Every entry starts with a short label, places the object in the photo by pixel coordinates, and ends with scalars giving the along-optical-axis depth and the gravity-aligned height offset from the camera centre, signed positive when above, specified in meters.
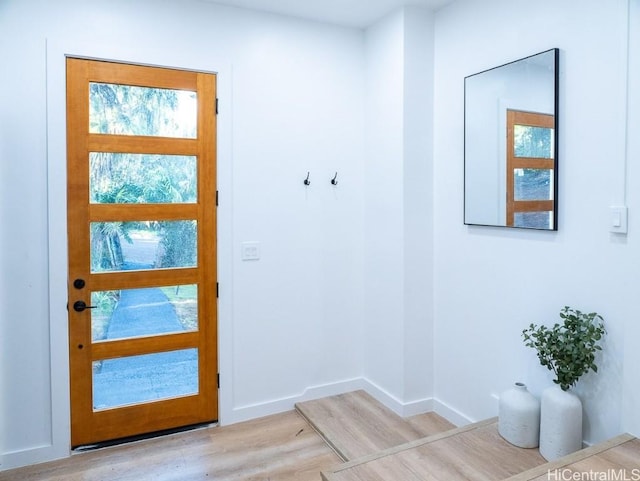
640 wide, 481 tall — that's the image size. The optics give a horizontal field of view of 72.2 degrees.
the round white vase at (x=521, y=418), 2.26 -1.00
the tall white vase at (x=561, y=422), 2.04 -0.92
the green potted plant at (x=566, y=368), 1.99 -0.66
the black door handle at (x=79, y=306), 2.63 -0.48
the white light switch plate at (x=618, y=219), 1.93 +0.03
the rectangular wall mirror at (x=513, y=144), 2.26 +0.46
